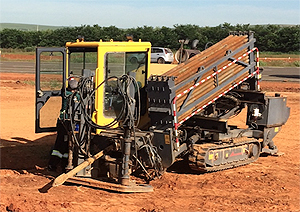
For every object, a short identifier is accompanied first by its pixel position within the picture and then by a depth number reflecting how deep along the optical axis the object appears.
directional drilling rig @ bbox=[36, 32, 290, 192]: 9.39
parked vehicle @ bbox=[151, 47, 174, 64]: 36.44
